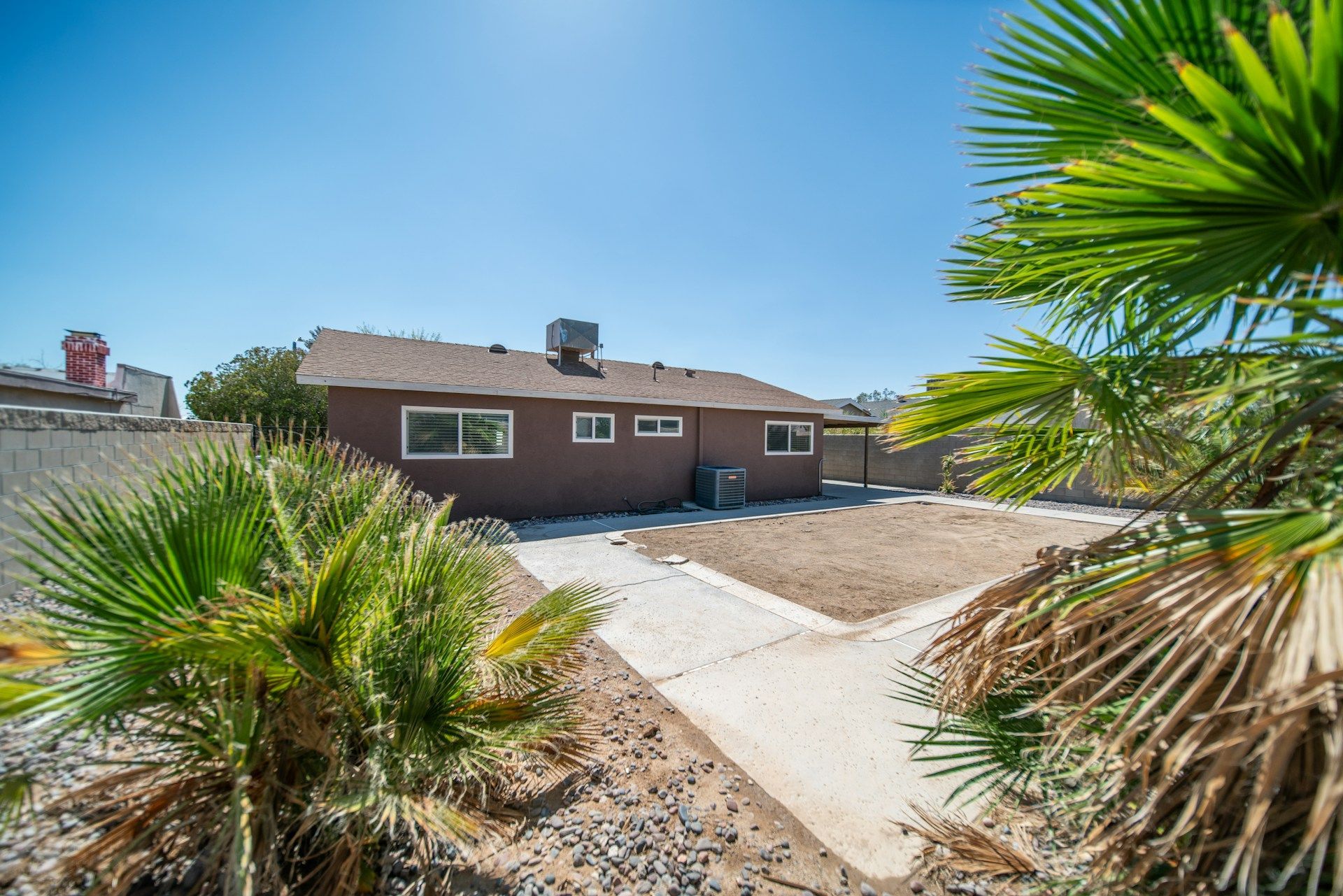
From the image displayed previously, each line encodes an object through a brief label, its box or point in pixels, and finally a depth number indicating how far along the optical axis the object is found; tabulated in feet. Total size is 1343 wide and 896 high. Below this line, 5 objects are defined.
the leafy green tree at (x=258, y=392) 52.47
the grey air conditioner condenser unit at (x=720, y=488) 38.37
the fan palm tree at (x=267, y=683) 4.32
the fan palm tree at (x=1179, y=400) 2.86
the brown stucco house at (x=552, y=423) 29.14
